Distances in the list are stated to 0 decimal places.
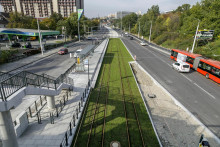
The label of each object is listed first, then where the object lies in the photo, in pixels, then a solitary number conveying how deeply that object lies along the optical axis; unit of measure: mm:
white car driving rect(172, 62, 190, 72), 24773
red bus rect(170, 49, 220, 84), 20727
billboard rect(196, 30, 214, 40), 32094
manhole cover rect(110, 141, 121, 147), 9695
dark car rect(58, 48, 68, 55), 37728
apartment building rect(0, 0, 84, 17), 128500
